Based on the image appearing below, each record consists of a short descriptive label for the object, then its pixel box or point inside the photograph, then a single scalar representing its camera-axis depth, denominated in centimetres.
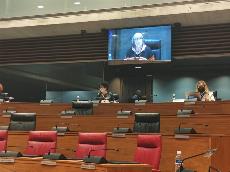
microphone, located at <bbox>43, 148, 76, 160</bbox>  372
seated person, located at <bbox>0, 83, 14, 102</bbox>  831
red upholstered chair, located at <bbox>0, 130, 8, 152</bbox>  537
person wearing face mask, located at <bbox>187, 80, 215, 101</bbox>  674
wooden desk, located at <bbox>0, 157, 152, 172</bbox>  323
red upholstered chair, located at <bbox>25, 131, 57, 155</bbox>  514
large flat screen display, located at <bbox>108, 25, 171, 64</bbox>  825
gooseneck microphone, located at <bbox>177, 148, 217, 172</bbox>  345
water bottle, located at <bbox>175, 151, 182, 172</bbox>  407
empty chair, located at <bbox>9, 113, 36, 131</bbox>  621
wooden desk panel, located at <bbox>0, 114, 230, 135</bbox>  560
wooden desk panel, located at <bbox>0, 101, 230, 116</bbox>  636
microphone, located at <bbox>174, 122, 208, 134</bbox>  495
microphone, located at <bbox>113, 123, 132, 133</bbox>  538
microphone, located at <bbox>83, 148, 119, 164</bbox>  339
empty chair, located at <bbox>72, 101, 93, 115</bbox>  685
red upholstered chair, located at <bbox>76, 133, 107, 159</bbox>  478
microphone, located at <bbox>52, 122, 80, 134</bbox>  582
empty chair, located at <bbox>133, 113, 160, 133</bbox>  549
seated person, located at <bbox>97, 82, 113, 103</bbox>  740
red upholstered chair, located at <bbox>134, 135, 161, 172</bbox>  455
